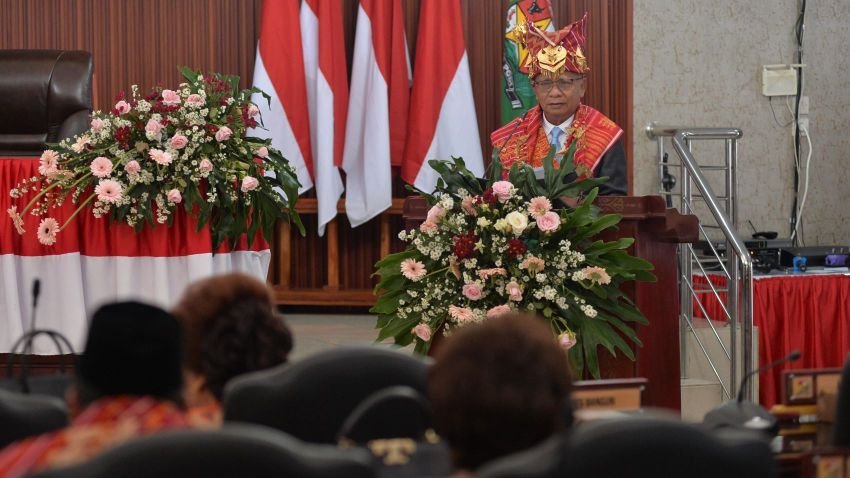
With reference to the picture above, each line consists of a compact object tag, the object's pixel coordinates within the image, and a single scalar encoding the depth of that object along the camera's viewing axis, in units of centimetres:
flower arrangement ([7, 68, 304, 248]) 990
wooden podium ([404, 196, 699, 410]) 919
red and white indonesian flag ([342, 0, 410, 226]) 1630
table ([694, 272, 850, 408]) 1365
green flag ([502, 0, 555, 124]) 1584
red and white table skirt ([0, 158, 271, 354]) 1012
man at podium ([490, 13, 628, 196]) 1020
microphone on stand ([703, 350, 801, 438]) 524
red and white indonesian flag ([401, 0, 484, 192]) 1636
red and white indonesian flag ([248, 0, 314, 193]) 1622
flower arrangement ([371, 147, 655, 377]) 863
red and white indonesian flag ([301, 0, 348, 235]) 1625
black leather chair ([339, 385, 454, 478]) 421
